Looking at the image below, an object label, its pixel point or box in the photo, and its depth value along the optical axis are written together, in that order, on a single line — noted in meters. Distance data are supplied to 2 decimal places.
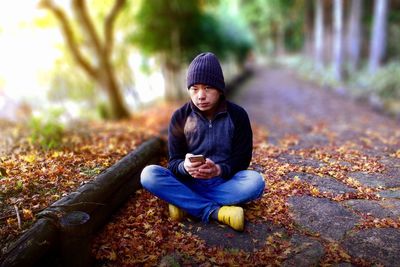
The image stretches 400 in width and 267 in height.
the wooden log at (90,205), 3.02
